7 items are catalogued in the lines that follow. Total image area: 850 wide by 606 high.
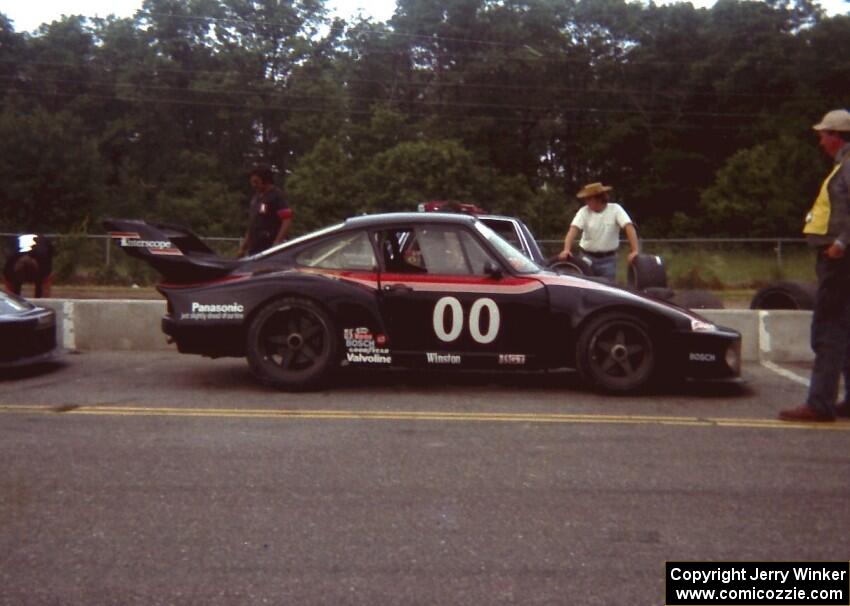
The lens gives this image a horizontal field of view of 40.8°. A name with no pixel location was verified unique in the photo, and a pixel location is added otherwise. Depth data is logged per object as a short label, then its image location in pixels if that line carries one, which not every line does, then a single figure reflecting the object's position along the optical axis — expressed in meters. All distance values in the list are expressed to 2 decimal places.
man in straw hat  11.25
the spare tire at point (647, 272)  11.07
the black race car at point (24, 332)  9.17
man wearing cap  7.06
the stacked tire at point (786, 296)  12.09
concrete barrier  11.37
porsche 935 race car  8.50
